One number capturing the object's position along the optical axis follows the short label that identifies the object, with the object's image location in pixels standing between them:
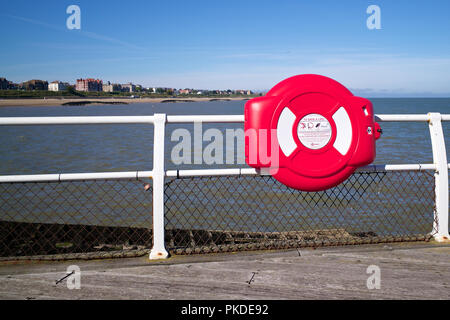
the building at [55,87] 136.62
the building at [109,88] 149.38
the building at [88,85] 137.12
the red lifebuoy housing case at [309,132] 2.47
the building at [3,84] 102.16
